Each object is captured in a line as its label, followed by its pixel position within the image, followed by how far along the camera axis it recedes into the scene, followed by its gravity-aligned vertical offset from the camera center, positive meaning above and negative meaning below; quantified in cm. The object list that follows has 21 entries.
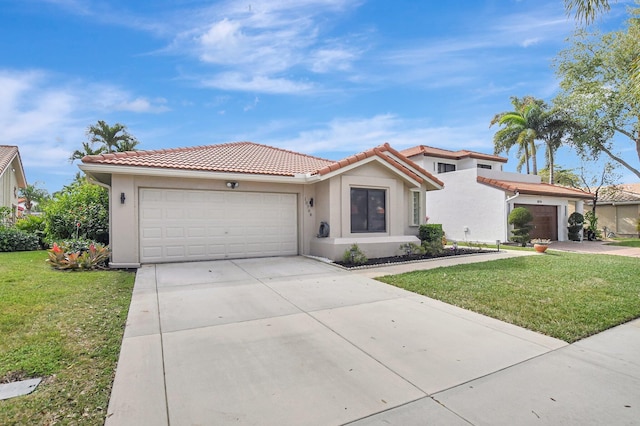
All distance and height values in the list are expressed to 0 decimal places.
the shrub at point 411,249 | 1208 -124
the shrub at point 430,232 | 1294 -65
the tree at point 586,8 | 723 +466
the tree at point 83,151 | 2455 +506
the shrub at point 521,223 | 1711 -41
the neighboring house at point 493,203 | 1806 +74
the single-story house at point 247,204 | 987 +44
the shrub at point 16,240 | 1370 -92
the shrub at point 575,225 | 2059 -64
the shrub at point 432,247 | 1242 -121
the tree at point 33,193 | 4004 +325
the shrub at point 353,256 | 1052 -129
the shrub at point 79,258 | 909 -115
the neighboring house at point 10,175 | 2103 +317
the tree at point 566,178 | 3195 +384
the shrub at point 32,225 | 1548 -30
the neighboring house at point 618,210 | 2647 +40
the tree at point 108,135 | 2486 +640
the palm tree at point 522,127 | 2608 +726
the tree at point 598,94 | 1992 +800
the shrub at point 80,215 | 1310 +14
